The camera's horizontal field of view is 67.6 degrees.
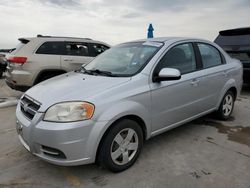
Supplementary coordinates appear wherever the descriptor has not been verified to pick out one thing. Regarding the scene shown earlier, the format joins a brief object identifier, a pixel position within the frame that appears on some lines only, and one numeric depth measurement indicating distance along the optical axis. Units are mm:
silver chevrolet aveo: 1992
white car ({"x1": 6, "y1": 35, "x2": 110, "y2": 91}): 4622
